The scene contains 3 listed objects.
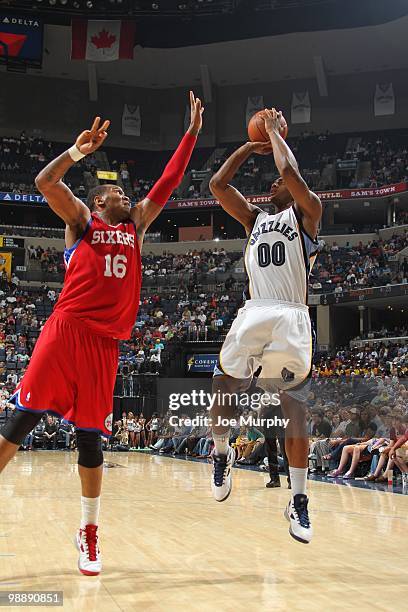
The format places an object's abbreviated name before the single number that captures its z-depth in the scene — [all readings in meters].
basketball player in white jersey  4.26
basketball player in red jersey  3.73
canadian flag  31.66
